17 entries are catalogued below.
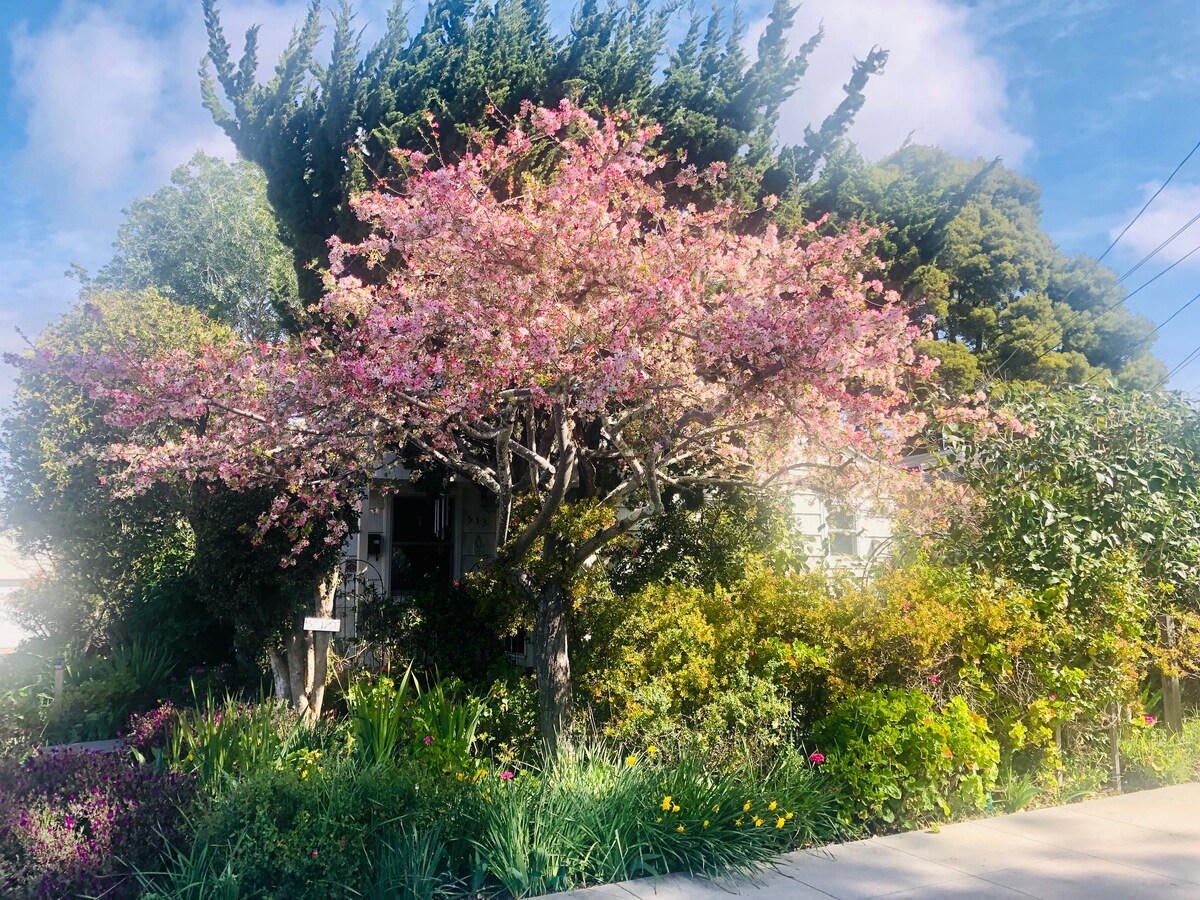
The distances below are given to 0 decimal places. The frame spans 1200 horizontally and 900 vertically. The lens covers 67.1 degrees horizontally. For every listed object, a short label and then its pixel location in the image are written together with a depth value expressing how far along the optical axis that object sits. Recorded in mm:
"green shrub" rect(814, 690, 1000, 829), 5656
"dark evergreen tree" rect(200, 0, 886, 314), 8750
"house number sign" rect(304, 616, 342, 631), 7160
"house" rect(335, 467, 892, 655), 10211
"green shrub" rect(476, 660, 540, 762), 7176
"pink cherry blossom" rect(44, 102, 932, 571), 5922
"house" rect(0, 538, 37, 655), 11690
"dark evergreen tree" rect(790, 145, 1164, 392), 19438
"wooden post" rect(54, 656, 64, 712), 8903
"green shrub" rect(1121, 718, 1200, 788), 7328
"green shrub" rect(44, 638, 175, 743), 8789
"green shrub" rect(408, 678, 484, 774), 5879
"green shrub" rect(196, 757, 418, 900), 4129
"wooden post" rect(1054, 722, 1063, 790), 6910
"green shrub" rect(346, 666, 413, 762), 5934
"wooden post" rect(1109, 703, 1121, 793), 7223
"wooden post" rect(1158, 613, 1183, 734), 8195
